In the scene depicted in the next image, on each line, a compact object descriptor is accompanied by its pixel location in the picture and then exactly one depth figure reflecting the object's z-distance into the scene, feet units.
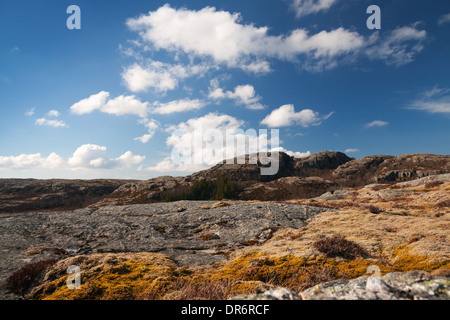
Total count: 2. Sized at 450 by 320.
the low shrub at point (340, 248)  33.88
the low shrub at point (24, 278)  29.53
